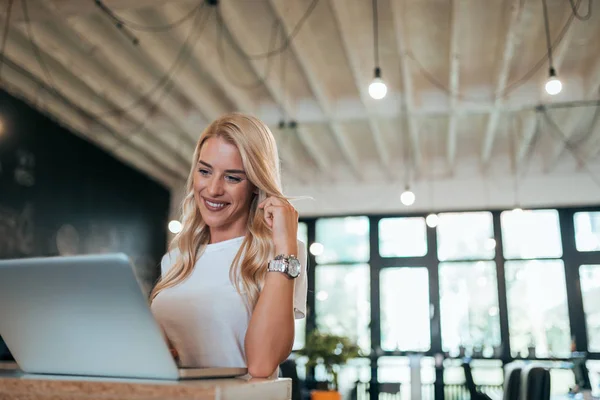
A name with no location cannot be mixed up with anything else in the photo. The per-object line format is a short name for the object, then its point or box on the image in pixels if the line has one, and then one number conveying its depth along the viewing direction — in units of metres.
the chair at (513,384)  2.55
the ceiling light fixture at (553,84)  4.60
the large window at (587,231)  8.88
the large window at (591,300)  8.58
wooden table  0.56
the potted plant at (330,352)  7.50
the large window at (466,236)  9.22
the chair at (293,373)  3.53
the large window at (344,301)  9.41
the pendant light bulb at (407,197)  7.40
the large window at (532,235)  9.02
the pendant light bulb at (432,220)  7.87
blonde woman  0.89
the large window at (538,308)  8.70
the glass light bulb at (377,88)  4.50
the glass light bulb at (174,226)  7.07
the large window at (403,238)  9.47
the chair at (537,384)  2.20
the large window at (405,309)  9.13
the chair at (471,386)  4.99
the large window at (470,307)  8.92
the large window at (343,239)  9.65
